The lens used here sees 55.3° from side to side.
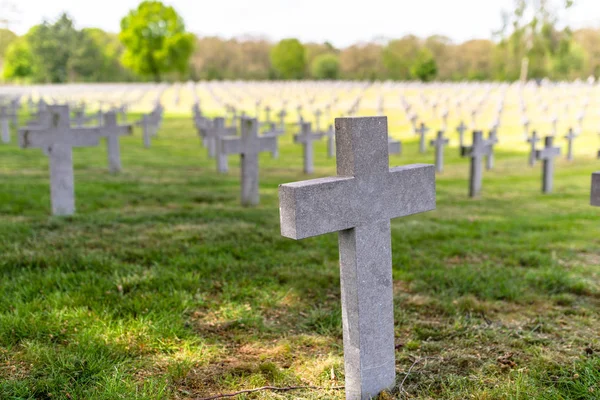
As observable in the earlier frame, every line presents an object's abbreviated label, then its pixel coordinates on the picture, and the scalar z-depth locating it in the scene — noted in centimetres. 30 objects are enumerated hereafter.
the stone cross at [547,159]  909
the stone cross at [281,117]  2087
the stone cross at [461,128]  1573
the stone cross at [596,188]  260
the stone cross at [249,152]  675
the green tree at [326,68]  7106
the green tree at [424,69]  6200
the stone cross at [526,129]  2017
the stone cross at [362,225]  208
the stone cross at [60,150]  568
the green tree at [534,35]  5084
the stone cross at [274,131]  1223
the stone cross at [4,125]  1566
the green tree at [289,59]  7281
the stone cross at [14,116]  1782
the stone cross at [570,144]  1361
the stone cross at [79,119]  1389
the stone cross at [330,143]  1491
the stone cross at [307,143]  1134
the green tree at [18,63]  7619
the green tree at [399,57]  7094
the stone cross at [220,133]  1045
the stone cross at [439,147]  1198
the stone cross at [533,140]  1230
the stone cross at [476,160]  873
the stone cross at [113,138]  930
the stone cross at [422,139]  1644
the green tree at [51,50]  6862
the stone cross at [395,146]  617
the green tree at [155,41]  5794
